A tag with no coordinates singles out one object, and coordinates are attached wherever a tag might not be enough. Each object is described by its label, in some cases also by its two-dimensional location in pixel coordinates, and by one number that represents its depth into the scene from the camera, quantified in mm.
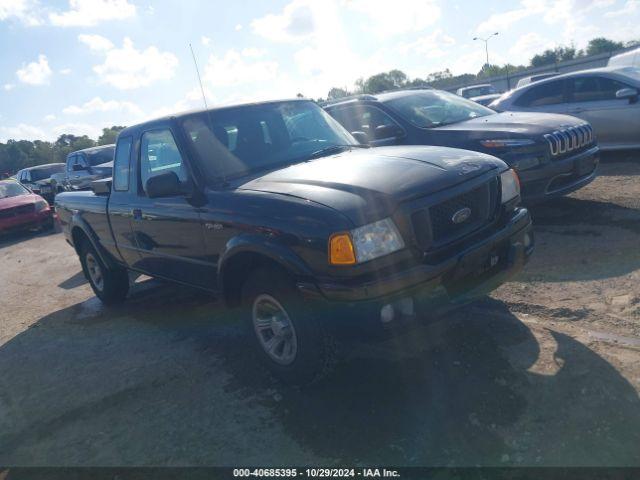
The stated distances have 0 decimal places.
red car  12992
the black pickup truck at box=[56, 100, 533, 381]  2902
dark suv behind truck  5832
